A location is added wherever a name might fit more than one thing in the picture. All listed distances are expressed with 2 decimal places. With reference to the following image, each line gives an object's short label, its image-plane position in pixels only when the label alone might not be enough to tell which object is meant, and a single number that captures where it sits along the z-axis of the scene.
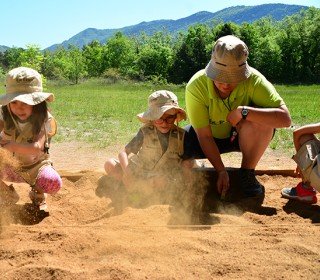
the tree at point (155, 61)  64.31
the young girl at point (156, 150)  3.79
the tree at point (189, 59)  53.94
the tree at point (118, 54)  75.81
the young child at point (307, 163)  3.50
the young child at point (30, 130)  3.52
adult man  3.60
